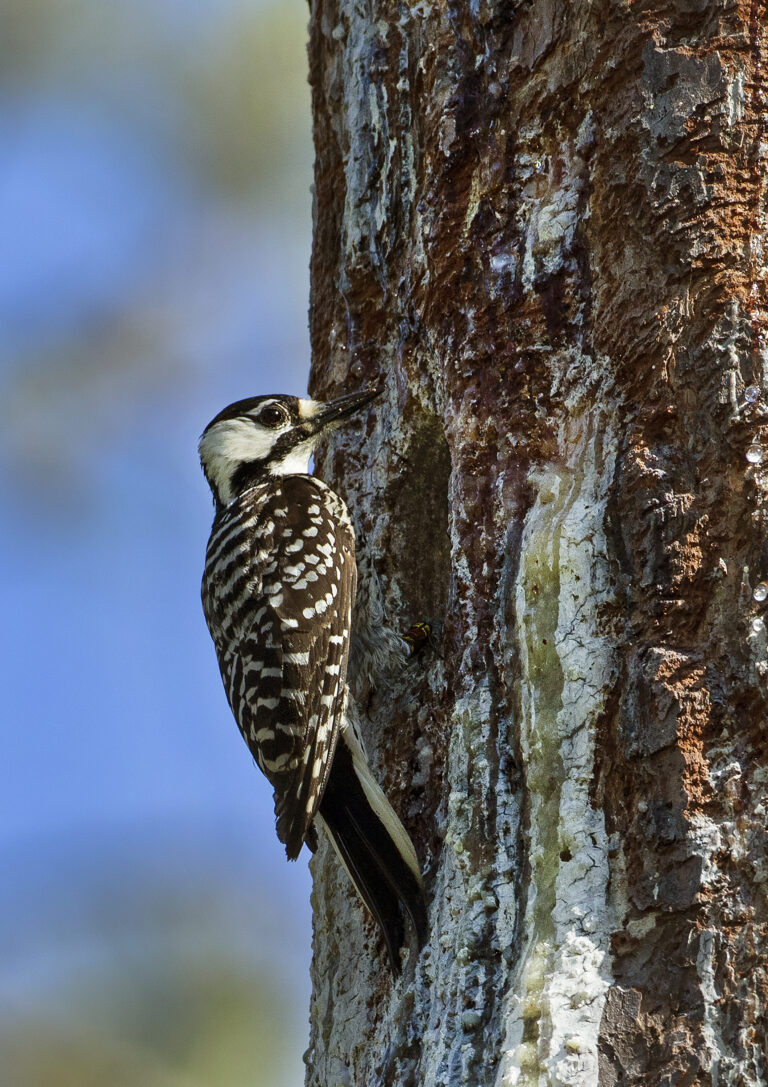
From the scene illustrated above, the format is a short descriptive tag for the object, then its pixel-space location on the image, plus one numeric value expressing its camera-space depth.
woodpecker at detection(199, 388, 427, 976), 7.58
